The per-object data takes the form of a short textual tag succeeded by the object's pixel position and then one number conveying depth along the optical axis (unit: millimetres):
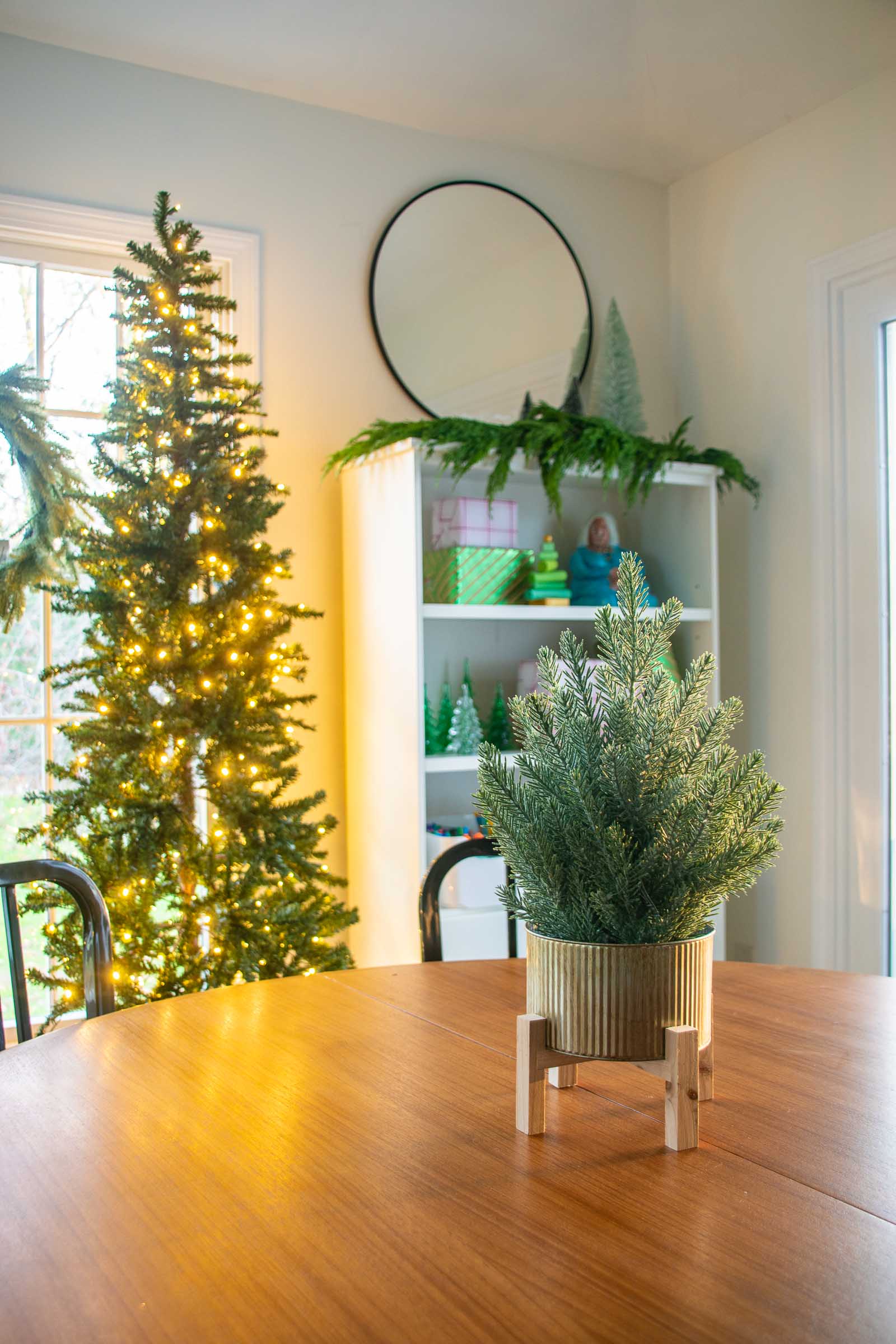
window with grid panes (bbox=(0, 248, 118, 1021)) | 2598
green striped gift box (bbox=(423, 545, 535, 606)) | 2699
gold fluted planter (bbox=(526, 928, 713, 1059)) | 814
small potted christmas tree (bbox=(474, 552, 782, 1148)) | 817
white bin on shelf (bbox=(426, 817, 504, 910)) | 2613
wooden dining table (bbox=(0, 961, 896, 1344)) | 626
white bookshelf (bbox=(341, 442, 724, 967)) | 2557
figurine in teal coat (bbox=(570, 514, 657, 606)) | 2904
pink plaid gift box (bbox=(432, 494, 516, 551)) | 2727
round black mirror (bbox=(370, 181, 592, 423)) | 2980
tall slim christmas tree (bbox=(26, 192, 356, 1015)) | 2107
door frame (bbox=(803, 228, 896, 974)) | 2807
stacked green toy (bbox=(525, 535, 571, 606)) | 2803
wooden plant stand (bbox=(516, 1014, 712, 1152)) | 812
